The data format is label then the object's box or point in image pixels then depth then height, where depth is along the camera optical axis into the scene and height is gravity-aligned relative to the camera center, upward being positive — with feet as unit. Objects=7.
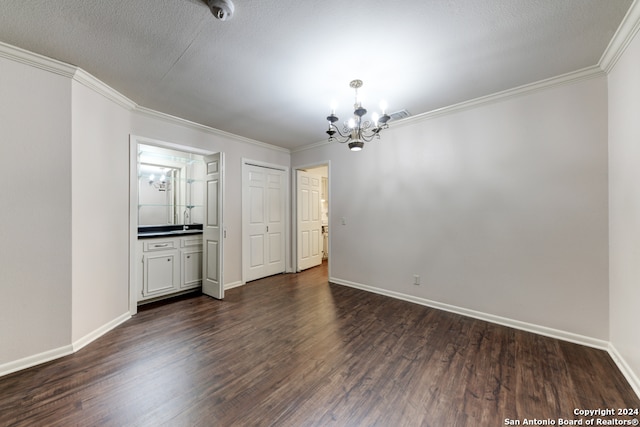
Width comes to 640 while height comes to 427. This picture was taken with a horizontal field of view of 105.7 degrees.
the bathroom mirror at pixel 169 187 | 12.87 +1.57
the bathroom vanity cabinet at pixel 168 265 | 10.81 -2.43
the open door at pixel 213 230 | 11.68 -0.75
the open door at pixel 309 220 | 16.87 -0.45
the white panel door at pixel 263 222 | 14.47 -0.46
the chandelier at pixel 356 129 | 7.50 +2.75
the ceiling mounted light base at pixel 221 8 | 4.93 +4.29
